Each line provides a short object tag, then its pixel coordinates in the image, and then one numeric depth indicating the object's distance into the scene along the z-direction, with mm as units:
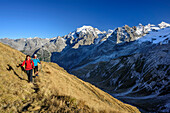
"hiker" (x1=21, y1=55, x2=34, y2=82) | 13120
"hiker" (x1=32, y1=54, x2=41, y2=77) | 14219
